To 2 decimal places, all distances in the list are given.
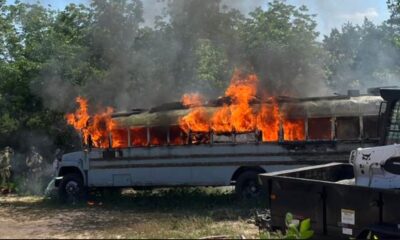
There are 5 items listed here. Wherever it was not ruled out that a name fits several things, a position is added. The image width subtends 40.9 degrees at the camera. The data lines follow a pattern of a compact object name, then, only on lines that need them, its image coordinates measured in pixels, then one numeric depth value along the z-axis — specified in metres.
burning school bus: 12.08
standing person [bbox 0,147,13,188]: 19.47
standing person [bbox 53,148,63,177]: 20.14
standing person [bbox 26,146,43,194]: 19.25
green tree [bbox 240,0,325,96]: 17.88
